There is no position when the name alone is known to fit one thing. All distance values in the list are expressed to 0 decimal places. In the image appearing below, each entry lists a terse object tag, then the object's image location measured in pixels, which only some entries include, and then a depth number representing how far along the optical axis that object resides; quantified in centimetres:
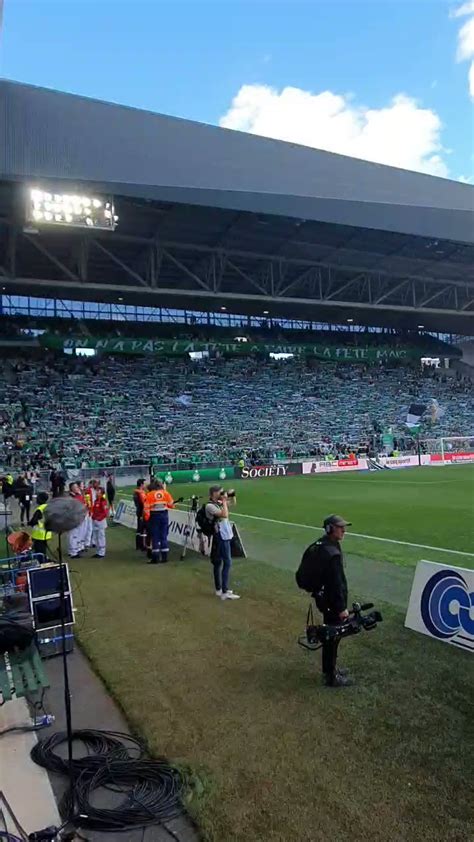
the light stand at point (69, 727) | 390
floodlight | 2640
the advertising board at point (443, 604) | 648
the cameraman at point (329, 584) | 566
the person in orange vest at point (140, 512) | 1407
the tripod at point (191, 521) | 1377
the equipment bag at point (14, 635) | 528
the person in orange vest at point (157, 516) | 1205
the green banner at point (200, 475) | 3498
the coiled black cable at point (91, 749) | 435
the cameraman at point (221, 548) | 906
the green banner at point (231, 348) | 4597
